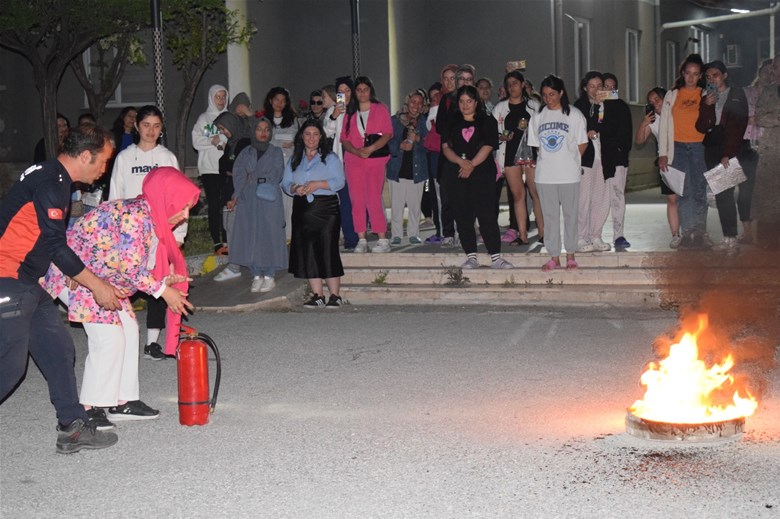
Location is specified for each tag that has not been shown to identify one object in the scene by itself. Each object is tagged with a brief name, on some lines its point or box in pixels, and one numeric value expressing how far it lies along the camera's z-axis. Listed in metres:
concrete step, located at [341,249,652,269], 12.39
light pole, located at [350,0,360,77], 15.83
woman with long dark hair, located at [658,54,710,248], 12.56
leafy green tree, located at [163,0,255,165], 19.53
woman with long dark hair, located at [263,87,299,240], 13.59
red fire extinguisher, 6.90
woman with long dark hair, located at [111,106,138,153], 13.41
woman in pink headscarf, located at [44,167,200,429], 6.70
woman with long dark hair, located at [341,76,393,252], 13.35
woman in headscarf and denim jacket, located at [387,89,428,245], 14.00
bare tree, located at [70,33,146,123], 19.52
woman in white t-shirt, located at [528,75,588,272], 11.94
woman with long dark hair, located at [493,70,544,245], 13.24
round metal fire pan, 6.16
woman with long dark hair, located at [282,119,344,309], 11.58
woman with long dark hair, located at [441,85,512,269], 12.30
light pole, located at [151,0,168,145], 12.75
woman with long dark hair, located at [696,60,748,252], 12.41
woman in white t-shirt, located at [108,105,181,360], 9.21
